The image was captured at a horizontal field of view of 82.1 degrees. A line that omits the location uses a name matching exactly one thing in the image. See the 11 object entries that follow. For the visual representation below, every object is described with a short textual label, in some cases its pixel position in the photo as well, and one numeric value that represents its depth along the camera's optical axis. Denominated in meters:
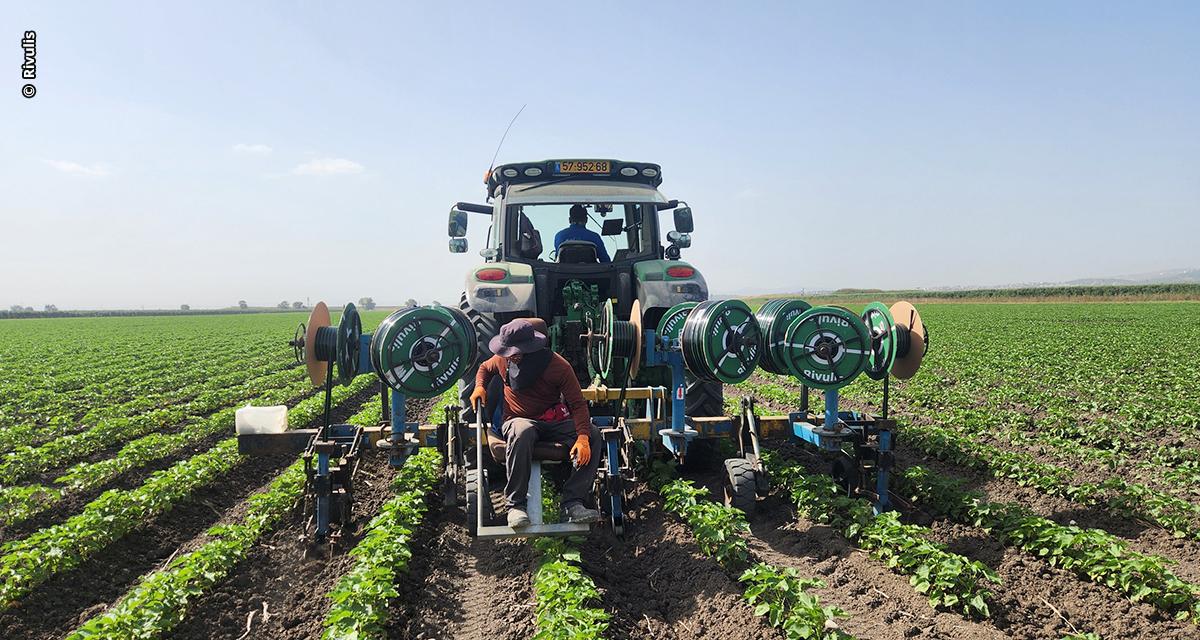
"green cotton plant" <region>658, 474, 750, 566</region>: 4.86
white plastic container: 5.79
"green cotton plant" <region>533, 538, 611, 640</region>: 3.68
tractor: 5.41
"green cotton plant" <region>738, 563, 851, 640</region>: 3.60
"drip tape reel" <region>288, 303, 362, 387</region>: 5.61
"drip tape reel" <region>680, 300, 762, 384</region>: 5.58
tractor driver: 7.84
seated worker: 4.89
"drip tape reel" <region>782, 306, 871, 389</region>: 5.69
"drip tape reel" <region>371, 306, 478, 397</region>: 5.39
